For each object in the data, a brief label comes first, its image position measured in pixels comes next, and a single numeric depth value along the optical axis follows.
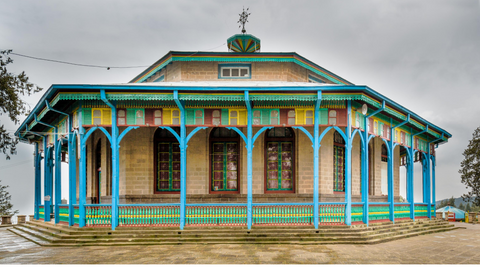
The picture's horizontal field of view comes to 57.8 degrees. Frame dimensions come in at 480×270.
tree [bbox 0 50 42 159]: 16.17
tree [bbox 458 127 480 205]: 29.95
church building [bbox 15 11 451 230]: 13.51
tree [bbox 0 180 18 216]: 35.04
